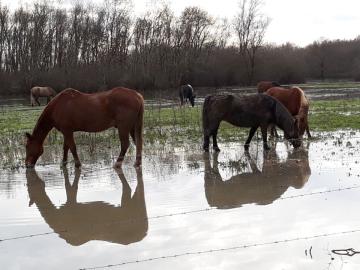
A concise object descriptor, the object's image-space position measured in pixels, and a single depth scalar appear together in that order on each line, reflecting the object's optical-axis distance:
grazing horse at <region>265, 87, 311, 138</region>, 12.47
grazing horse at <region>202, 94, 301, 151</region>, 11.59
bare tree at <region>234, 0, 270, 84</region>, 66.38
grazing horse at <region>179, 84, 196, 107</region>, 27.58
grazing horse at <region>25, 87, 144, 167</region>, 9.73
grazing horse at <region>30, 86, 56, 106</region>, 34.59
